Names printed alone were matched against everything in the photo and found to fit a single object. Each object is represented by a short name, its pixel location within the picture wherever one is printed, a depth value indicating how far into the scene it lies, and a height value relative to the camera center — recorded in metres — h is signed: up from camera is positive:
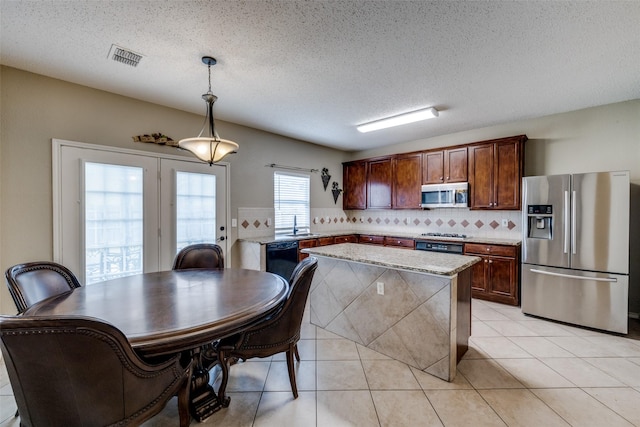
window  4.86 +0.18
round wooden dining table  1.31 -0.56
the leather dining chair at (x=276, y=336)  1.80 -0.84
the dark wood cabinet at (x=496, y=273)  3.65 -0.86
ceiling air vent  2.22 +1.31
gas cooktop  4.34 -0.40
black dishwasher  3.99 -0.71
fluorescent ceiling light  3.52 +1.27
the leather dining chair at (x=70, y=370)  0.98 -0.63
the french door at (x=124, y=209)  2.78 +0.02
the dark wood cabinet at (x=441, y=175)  3.90 +0.62
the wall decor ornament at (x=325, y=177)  5.65 +0.71
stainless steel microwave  4.27 +0.26
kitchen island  2.11 -0.81
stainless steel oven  4.04 -0.49
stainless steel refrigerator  2.82 -0.41
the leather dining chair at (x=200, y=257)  2.74 -0.48
